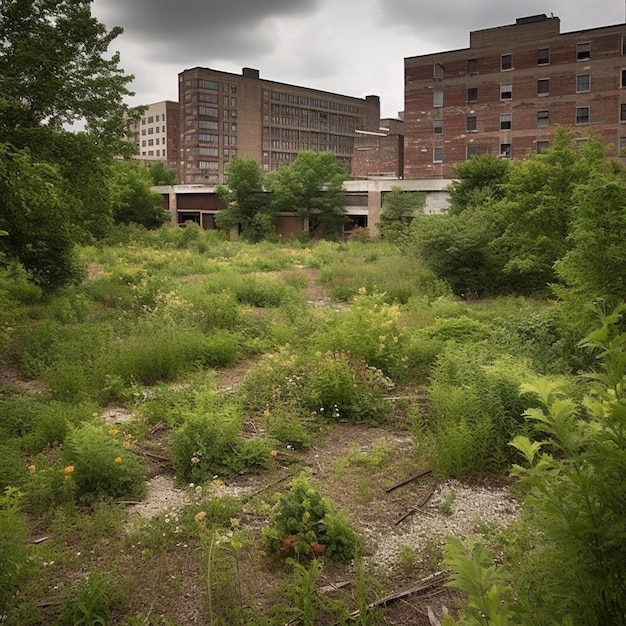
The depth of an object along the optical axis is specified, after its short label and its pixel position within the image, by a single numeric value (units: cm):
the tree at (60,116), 1521
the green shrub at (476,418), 829
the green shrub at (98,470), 761
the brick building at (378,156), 6203
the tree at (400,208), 4128
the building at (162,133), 10912
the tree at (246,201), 4909
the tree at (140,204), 4881
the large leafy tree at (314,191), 4722
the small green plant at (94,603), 535
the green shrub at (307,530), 631
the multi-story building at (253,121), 9338
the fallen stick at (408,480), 794
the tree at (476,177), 3153
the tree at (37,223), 1134
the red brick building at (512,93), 4788
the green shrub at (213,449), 826
